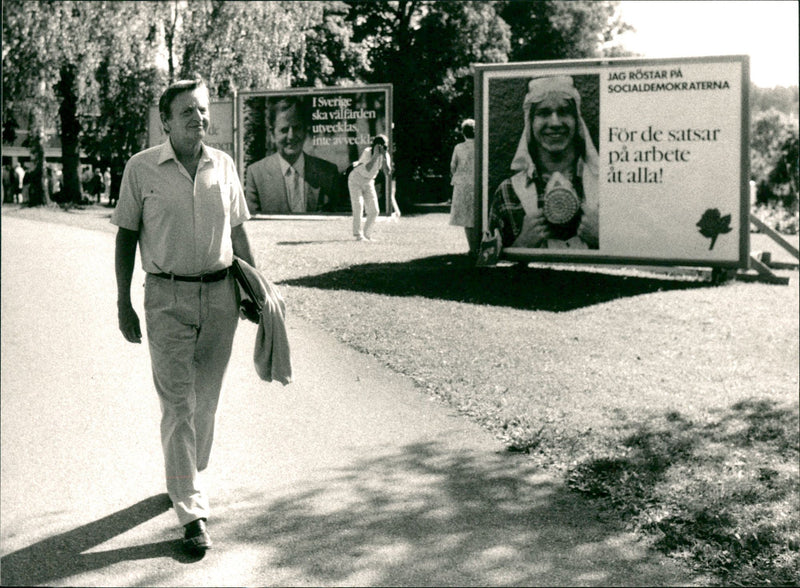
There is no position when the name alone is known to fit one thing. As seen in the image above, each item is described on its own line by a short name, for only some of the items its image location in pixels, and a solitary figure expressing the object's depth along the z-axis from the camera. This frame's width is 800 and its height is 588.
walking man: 2.32
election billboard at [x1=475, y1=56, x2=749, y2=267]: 6.45
